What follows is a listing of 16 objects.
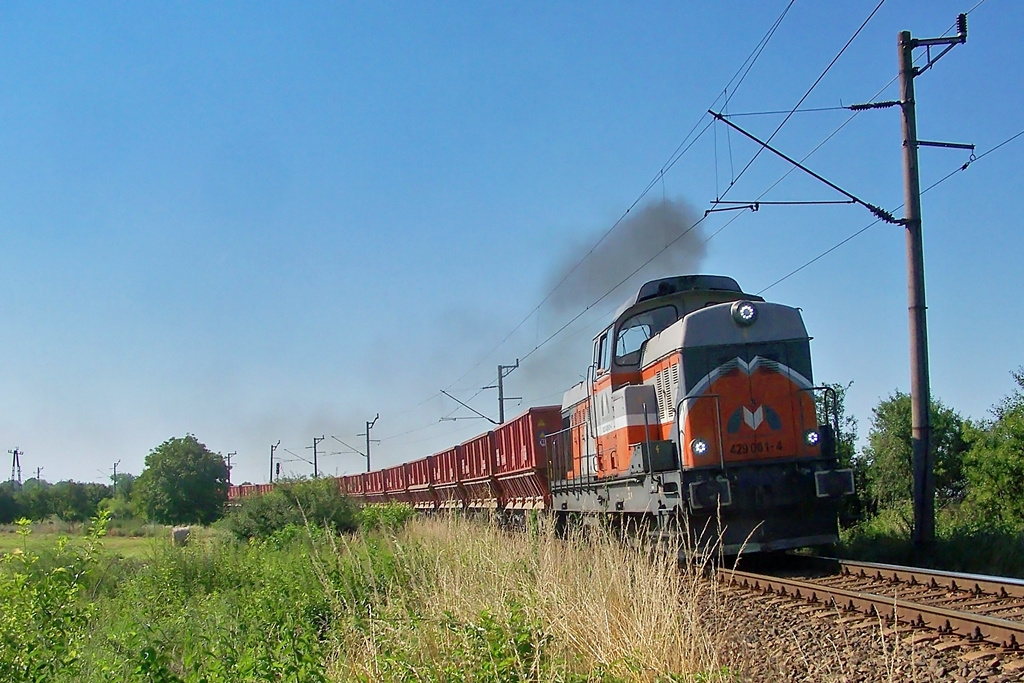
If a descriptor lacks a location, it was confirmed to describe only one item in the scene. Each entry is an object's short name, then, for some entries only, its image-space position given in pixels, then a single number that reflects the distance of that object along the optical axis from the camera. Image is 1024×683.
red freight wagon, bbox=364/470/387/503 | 36.05
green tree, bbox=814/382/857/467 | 11.62
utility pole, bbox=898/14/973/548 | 11.77
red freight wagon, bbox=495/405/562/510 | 17.53
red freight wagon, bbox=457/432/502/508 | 21.55
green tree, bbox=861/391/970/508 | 19.33
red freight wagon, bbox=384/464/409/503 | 32.84
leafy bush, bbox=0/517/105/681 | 7.24
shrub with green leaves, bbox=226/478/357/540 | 19.29
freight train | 10.92
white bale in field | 17.96
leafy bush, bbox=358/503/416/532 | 17.31
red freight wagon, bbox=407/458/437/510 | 28.81
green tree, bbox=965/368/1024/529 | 15.80
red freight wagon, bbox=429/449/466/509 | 25.59
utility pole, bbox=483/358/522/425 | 40.03
